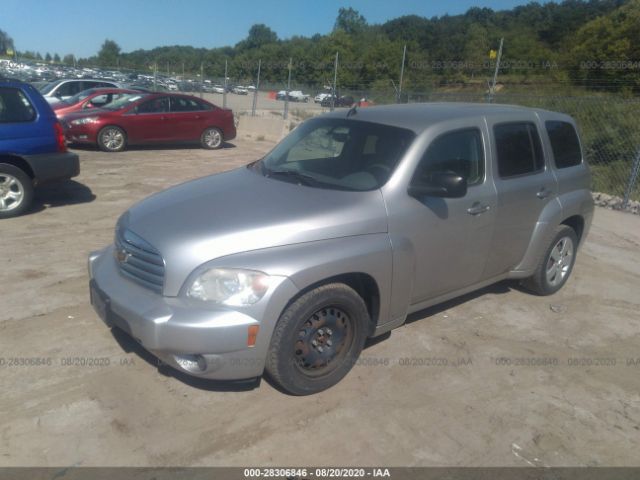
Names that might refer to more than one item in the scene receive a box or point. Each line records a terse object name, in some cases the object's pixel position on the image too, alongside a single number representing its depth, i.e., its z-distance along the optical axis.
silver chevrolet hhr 3.10
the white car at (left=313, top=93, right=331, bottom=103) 22.23
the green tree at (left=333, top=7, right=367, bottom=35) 93.75
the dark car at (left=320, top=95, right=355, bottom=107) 22.19
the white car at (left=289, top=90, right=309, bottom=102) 25.96
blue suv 6.85
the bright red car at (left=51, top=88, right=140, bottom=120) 13.75
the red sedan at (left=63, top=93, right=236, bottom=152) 12.66
